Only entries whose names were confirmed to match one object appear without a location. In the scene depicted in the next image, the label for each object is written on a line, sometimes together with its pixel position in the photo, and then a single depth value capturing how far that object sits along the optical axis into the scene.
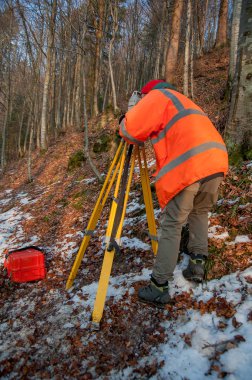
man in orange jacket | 2.89
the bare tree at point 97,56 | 17.58
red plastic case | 4.50
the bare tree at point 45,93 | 17.05
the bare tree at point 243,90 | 4.68
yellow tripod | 3.25
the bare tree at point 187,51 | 11.31
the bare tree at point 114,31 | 13.60
